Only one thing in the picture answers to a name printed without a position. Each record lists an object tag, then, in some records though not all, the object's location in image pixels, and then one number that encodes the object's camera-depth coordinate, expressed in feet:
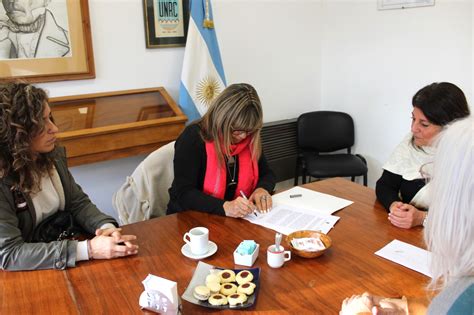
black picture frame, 9.54
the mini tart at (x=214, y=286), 3.81
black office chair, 11.87
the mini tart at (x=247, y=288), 3.82
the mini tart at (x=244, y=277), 3.96
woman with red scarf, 5.90
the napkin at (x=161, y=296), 3.50
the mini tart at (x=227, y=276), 4.00
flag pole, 9.73
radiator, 11.83
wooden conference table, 3.76
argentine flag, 9.74
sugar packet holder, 4.37
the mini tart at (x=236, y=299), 3.70
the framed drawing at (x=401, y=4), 9.66
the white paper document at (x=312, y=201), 5.82
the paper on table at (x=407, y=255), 4.35
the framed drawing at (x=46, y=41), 8.17
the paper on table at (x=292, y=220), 5.24
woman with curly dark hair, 4.35
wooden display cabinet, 8.16
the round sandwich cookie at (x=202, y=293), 3.74
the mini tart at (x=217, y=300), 3.70
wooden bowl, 4.50
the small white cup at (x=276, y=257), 4.34
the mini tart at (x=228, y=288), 3.82
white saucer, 4.55
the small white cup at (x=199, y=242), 4.55
